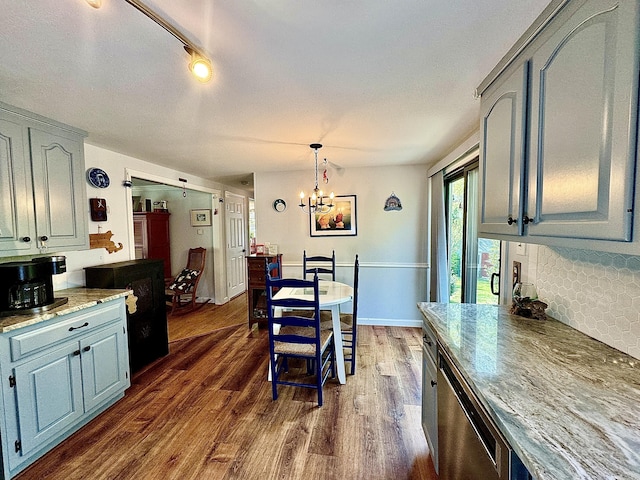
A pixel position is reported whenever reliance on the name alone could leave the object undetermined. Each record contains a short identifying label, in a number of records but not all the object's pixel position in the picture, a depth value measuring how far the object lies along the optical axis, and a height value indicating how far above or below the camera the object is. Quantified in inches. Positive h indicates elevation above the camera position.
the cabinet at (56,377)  63.8 -39.4
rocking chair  186.4 -37.2
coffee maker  69.4 -14.2
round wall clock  167.1 +14.7
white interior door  210.2 -10.9
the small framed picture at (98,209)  108.7 +8.9
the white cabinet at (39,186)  72.6 +13.6
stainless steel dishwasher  34.0 -31.3
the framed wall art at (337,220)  160.9 +5.0
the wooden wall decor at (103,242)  108.7 -4.3
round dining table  100.0 -27.2
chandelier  112.7 +13.6
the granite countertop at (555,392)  25.6 -21.4
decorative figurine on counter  59.9 -17.3
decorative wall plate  108.7 +21.8
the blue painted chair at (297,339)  85.4 -36.8
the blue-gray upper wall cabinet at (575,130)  28.9 +12.6
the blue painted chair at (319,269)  139.7 -21.0
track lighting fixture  39.9 +32.5
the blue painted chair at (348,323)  108.7 -38.8
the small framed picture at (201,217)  203.5 +9.6
